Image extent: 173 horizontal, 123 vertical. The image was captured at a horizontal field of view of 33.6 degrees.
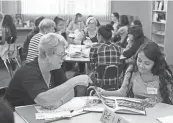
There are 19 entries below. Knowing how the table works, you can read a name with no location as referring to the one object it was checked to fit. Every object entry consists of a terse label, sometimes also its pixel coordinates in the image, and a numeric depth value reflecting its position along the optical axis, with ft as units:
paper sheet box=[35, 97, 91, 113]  7.06
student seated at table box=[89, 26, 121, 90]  12.45
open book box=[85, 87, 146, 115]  6.91
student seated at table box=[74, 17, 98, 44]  19.19
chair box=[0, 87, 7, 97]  7.42
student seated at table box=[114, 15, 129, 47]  20.26
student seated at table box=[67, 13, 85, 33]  24.41
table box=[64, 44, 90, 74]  14.69
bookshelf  25.12
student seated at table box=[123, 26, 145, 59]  15.57
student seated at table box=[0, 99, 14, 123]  2.67
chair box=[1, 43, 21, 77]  18.74
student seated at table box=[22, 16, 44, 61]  16.13
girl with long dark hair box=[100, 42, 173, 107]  8.20
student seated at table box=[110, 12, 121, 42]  24.25
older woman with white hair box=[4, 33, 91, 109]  7.01
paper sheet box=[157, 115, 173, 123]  6.62
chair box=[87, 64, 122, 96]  12.03
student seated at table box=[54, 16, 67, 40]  19.16
